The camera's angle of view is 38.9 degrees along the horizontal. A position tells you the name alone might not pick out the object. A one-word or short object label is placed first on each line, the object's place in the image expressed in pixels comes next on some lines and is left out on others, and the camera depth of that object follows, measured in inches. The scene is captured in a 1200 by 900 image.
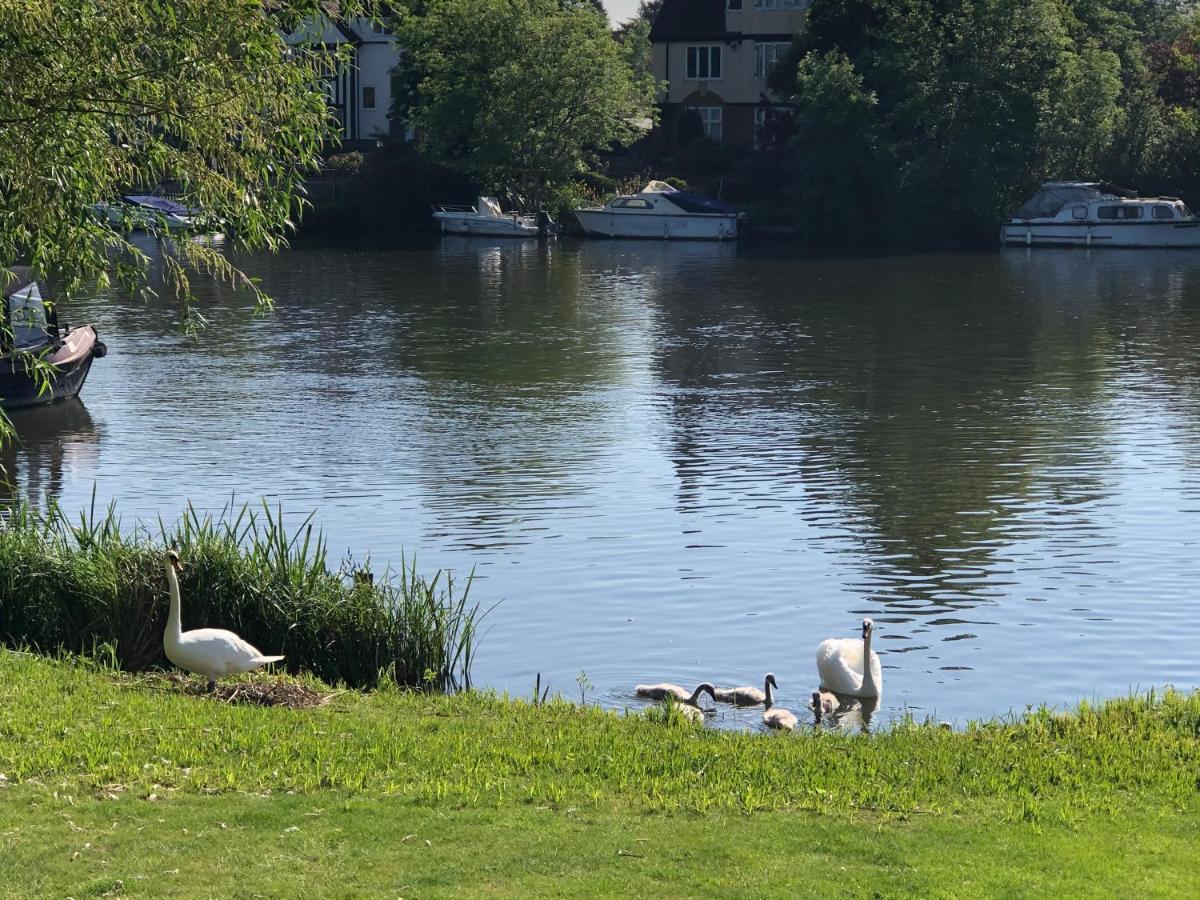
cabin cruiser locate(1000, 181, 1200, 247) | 2910.9
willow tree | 526.6
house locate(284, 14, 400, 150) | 3934.5
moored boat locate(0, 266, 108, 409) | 1283.2
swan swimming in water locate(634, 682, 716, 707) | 592.7
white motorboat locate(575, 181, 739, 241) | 3139.8
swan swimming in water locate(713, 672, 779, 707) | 599.8
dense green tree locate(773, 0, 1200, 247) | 2984.7
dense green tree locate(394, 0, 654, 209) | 3198.8
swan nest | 518.0
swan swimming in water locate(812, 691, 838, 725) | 586.2
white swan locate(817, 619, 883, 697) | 611.7
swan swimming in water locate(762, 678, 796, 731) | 554.9
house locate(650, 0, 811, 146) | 3572.8
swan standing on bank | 528.4
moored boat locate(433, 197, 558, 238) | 3277.6
